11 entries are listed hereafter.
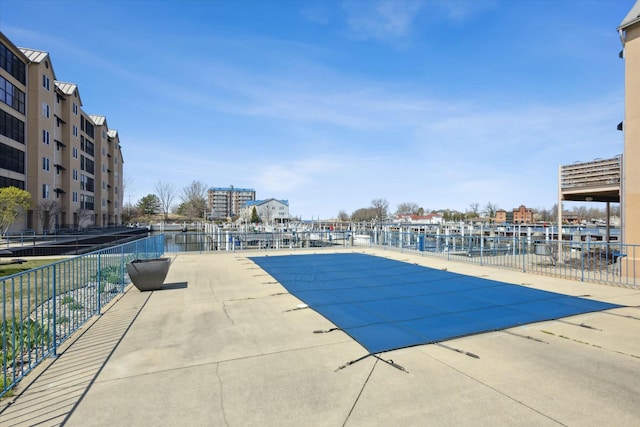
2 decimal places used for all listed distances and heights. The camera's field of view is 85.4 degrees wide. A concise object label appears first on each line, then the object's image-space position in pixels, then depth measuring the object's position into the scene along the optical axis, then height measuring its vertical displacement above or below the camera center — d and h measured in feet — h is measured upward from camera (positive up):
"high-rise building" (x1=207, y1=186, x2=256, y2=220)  556.92 +29.62
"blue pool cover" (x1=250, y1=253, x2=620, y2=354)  19.58 -6.41
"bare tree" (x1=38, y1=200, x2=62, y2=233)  117.12 +0.64
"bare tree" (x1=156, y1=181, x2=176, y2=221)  283.69 +12.51
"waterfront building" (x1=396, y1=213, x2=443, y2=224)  340.20 +0.08
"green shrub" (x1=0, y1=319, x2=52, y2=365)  14.37 -6.60
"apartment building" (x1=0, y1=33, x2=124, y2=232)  108.37 +26.62
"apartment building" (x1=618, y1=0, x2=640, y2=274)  39.09 +9.84
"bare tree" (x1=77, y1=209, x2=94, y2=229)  160.45 -1.64
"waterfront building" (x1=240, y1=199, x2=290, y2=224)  412.57 +9.81
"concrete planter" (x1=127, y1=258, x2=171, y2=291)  30.48 -5.10
